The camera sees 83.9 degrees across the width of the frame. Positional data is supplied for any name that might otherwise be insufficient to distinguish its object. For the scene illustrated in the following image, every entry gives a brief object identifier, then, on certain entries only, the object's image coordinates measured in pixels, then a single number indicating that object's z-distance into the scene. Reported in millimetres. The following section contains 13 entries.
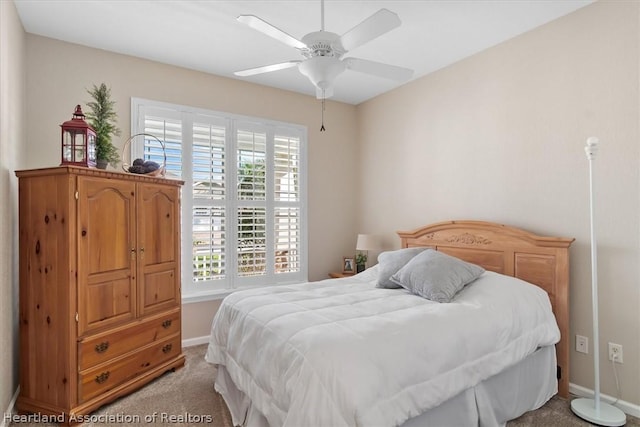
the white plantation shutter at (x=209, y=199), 3631
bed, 1558
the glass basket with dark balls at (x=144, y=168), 2857
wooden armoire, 2260
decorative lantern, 2330
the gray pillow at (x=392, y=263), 2855
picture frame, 4438
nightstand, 4299
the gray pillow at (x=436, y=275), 2410
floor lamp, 2246
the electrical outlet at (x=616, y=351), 2406
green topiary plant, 2590
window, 3539
